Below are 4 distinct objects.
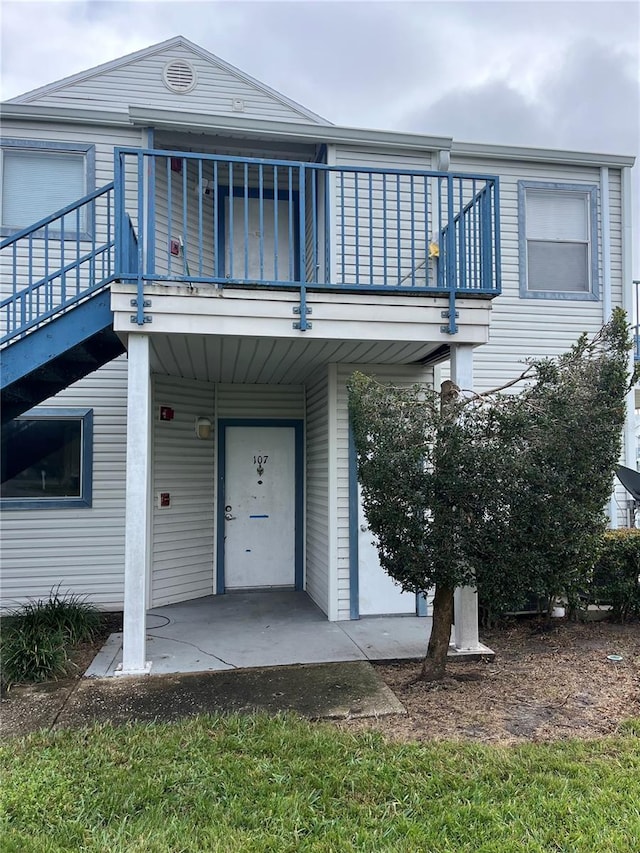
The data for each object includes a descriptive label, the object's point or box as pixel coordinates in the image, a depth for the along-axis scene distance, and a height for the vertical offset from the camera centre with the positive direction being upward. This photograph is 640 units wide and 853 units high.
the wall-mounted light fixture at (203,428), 7.61 +0.42
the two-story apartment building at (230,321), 4.83 +1.21
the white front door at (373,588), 6.39 -1.38
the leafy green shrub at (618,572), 5.90 -1.13
